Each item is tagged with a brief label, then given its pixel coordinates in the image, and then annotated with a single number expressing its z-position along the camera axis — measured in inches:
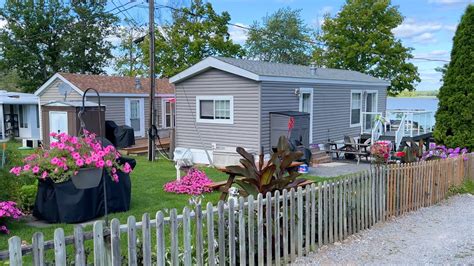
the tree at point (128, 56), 1579.7
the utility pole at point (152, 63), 524.4
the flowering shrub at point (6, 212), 207.6
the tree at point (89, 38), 1284.4
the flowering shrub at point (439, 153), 365.4
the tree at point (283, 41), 1657.2
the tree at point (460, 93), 430.9
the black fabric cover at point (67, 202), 240.8
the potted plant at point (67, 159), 217.1
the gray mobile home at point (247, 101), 499.5
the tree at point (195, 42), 1160.8
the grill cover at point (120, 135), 659.0
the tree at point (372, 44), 1123.3
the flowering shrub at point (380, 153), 295.1
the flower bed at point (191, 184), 331.9
